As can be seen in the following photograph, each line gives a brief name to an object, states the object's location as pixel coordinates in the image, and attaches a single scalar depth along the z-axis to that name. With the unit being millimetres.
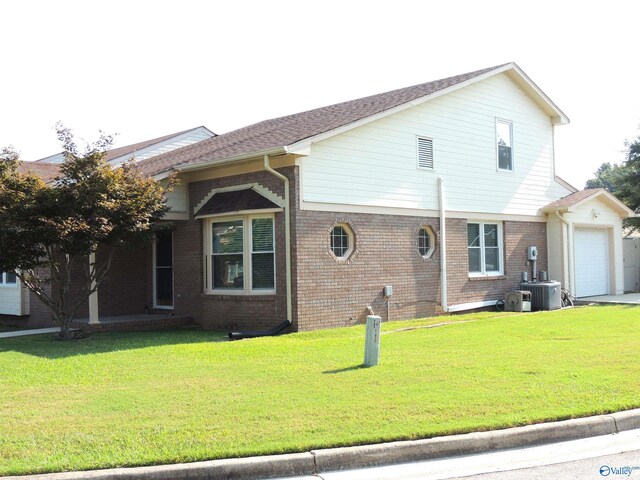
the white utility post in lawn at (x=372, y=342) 9555
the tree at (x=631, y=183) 29609
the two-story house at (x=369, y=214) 14547
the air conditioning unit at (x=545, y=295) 18719
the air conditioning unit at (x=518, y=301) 18469
